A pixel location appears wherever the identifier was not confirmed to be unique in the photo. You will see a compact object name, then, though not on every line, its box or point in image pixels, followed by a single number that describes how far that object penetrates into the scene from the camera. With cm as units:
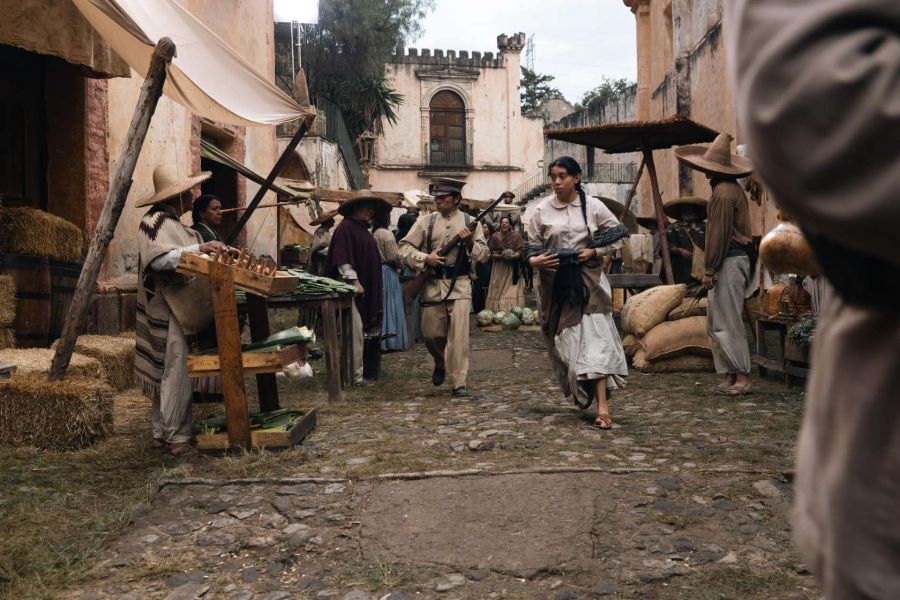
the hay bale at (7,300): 680
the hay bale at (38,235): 704
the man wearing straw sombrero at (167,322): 546
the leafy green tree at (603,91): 5812
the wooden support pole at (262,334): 594
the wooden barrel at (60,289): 758
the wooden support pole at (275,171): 750
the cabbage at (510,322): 1473
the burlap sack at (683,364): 920
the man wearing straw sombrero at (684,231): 1091
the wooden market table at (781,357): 755
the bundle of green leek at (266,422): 563
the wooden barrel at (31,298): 717
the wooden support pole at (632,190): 1187
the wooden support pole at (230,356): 516
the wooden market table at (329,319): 716
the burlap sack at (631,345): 985
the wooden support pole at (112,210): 560
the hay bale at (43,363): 604
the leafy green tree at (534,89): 5600
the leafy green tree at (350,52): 3300
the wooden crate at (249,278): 511
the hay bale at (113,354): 727
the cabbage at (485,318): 1492
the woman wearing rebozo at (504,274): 1596
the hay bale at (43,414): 554
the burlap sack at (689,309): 945
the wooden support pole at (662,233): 1076
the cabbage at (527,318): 1499
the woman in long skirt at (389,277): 1045
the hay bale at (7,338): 685
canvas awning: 614
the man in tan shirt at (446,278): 785
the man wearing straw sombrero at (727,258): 725
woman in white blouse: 613
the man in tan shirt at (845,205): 86
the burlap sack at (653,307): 955
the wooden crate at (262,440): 537
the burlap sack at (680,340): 916
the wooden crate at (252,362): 527
